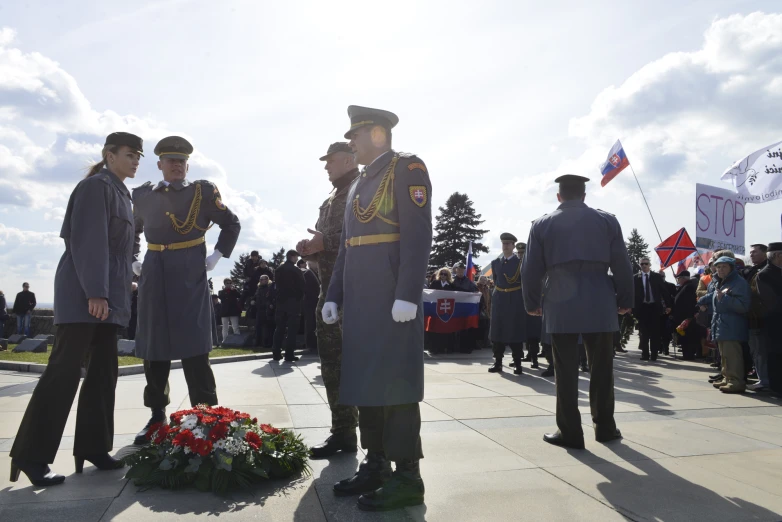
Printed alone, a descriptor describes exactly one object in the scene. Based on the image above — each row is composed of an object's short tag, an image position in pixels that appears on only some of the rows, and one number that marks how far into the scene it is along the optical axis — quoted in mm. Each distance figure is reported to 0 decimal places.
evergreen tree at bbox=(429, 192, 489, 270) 65438
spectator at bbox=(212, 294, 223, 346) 16641
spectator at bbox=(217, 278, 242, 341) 15547
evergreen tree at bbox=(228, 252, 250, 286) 80438
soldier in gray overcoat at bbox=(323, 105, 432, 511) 3055
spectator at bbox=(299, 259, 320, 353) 12258
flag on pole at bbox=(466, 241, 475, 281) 17556
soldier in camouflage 4184
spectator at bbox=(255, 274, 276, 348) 13039
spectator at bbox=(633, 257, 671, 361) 12359
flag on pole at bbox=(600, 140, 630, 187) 16484
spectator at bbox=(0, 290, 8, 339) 17589
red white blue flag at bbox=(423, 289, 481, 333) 13094
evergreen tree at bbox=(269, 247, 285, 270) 69962
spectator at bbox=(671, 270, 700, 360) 12531
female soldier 3420
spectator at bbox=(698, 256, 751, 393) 7445
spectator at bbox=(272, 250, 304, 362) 10953
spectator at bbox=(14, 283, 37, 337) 18281
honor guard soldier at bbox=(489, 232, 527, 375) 9211
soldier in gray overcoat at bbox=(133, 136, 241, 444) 4207
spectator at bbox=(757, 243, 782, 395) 7195
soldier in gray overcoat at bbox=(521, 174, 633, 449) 4512
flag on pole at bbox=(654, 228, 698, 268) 15773
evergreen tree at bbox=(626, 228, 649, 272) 81750
